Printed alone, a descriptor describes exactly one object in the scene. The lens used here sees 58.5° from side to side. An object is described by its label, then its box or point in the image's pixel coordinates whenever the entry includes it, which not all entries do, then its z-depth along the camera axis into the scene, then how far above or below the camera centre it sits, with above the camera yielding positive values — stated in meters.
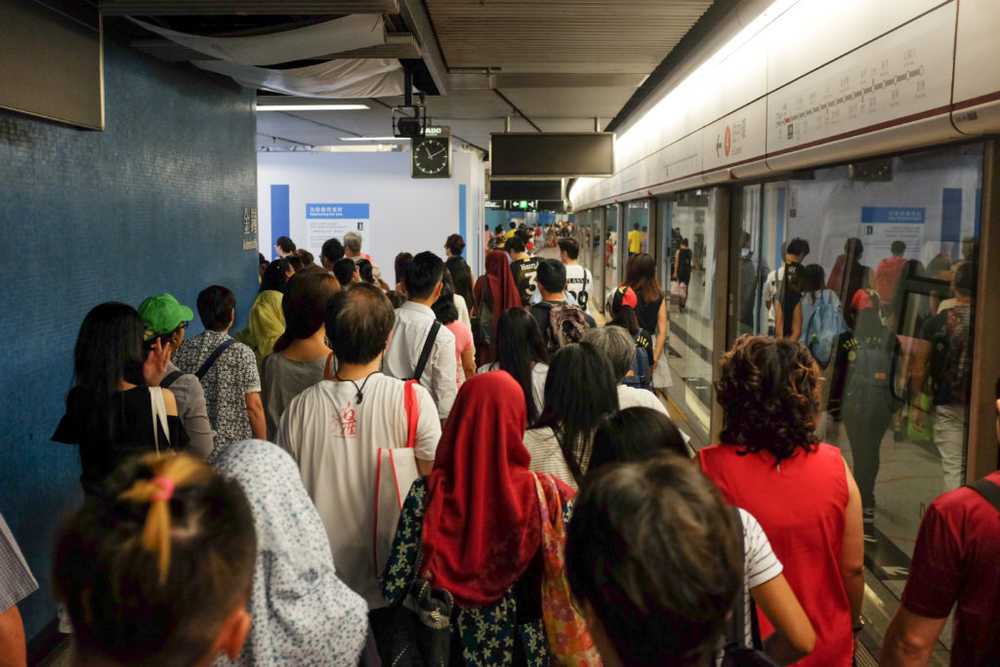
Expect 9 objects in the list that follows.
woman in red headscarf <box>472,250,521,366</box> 6.82 -0.42
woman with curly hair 2.08 -0.55
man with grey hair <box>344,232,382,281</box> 8.27 -0.06
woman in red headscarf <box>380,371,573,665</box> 2.10 -0.68
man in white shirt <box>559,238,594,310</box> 7.26 -0.31
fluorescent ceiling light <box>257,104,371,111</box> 9.37 +1.41
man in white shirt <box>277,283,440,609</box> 2.54 -0.55
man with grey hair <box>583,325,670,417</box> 3.35 -0.38
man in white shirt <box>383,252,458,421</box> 3.97 -0.48
